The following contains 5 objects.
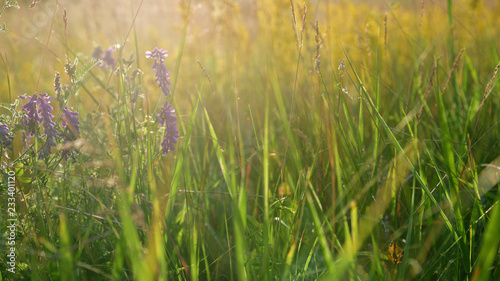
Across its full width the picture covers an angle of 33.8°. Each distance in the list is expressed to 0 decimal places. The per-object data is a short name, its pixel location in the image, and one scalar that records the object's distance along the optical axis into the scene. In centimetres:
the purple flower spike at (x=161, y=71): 73
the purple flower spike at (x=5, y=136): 67
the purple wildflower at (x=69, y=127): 69
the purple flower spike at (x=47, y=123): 68
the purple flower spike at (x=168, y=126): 71
